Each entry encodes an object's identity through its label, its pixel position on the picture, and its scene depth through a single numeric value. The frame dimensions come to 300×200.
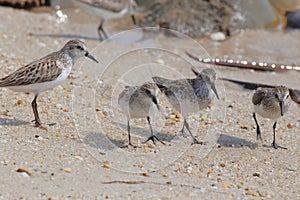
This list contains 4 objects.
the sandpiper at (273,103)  12.71
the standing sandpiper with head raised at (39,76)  11.74
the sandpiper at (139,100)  11.27
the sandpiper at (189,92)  12.11
